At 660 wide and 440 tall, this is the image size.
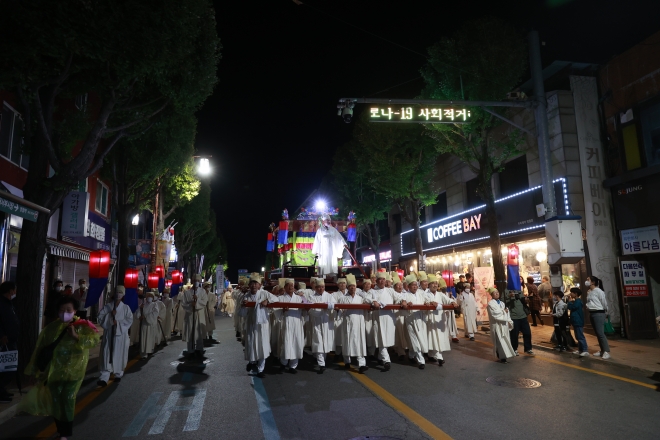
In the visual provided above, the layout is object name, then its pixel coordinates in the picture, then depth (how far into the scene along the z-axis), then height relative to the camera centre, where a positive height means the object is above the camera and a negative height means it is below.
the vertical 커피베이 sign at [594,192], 14.45 +3.01
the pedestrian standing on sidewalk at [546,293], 16.02 -0.47
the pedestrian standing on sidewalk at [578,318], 10.02 -0.90
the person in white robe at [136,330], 13.16 -1.27
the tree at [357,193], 29.81 +6.46
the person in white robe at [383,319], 8.91 -0.76
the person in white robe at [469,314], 13.30 -0.99
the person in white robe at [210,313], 13.20 -0.79
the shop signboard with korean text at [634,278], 12.58 +0.02
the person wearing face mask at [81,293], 14.88 -0.11
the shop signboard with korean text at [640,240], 12.69 +1.17
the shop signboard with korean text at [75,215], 15.29 +2.69
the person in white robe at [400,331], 9.87 -1.10
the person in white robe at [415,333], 9.02 -1.07
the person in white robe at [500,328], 9.32 -1.03
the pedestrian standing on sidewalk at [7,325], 6.99 -0.57
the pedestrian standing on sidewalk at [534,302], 15.77 -0.79
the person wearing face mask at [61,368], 4.93 -0.90
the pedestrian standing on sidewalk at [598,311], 9.64 -0.72
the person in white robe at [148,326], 11.09 -0.97
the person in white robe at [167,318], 14.41 -1.01
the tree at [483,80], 15.21 +7.28
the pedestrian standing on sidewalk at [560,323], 10.75 -1.07
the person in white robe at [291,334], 8.69 -0.99
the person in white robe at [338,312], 9.44 -0.60
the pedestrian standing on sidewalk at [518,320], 10.41 -0.95
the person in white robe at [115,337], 8.13 -0.91
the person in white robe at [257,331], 8.55 -0.91
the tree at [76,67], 7.51 +4.46
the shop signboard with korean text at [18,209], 7.06 +1.40
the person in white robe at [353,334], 8.80 -1.04
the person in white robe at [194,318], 10.80 -0.79
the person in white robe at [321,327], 8.80 -0.88
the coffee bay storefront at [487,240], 16.11 +2.01
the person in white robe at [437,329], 9.27 -1.03
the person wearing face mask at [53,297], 11.03 -0.18
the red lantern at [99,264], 10.61 +0.63
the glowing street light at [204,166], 22.72 +6.44
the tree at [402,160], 21.17 +6.23
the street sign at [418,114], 11.70 +4.77
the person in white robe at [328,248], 15.74 +1.36
